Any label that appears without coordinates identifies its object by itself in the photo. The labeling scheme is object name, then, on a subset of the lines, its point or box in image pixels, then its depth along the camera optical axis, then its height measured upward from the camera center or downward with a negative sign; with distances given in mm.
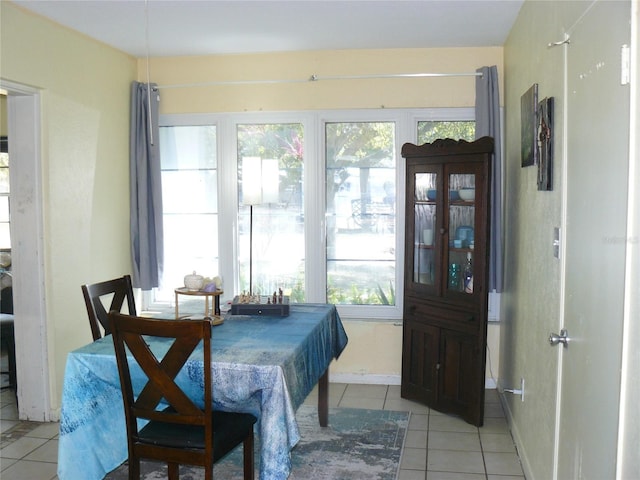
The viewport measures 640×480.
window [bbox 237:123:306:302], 4840 -32
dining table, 2514 -738
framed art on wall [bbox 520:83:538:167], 3082 +465
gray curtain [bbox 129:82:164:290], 4793 +250
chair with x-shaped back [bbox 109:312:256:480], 2396 -771
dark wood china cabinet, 3920 -394
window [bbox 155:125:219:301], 4973 +100
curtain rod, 4559 +1025
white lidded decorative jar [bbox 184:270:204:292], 3312 -358
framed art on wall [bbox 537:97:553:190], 2732 +323
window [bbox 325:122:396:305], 4742 +23
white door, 1774 -79
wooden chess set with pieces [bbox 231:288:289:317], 3523 -526
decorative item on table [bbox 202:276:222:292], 3316 -373
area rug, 3252 -1332
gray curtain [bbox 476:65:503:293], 4281 +556
